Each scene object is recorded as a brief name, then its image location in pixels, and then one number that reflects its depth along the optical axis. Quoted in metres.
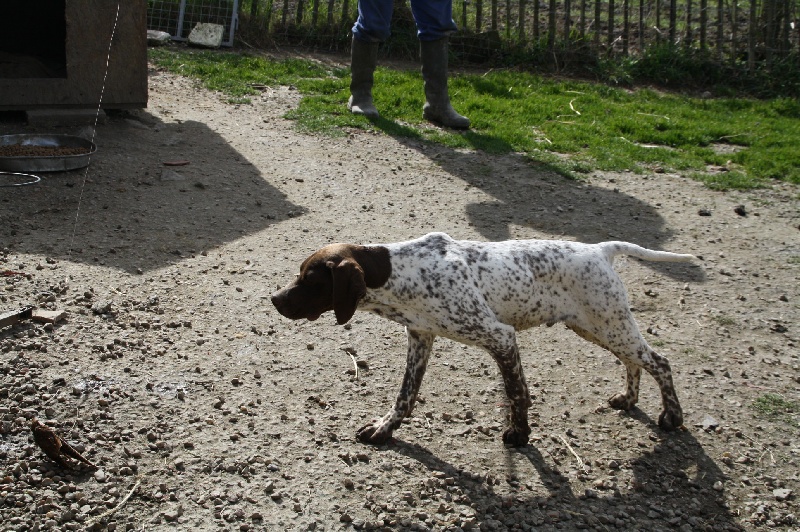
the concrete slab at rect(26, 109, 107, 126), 8.56
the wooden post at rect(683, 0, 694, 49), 11.80
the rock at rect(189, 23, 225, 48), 12.34
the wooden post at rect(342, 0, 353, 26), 12.59
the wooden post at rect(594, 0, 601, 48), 11.89
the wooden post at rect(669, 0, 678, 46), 11.80
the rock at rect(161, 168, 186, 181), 7.68
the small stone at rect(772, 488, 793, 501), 4.06
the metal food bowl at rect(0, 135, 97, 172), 7.21
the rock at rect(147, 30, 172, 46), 12.26
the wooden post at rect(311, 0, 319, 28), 12.68
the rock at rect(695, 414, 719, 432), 4.59
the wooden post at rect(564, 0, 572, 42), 11.82
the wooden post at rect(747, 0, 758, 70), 11.50
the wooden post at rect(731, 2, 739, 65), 11.63
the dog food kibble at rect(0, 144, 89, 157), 7.46
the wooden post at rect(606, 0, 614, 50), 11.89
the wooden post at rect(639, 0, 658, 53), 11.91
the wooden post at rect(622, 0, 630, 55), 11.93
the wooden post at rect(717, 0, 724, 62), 11.65
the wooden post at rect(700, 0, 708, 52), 11.56
